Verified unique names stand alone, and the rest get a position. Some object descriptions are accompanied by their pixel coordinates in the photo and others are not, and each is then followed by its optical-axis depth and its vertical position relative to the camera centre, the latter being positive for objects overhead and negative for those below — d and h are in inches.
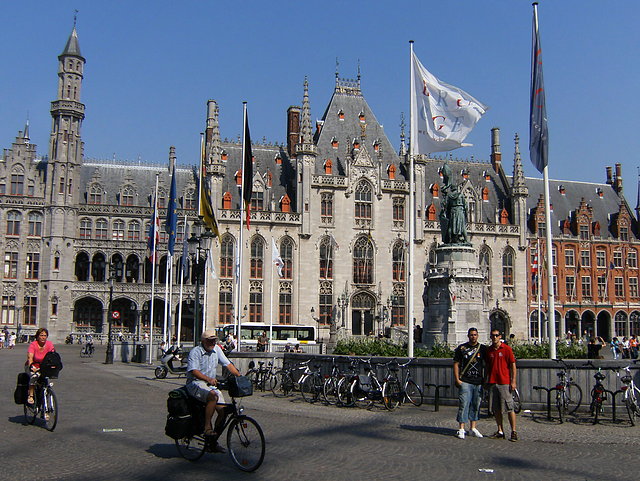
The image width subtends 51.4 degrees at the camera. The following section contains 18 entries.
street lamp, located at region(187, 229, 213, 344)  1084.5 +103.1
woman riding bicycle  536.1 -37.8
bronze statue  1049.5 +154.7
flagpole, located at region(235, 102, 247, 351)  1103.3 +304.6
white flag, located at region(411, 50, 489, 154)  828.6 +246.7
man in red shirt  497.0 -49.4
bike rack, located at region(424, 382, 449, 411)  652.1 -81.7
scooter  1066.7 -87.4
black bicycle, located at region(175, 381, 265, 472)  378.6 -72.9
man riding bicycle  394.9 -39.7
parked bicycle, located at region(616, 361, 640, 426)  572.4 -73.6
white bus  1950.1 -63.3
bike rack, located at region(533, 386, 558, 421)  593.3 -75.9
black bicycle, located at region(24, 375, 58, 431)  521.3 -76.2
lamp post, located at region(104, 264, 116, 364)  1438.2 -95.0
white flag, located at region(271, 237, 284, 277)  1467.8 +112.0
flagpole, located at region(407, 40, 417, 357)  784.6 +122.6
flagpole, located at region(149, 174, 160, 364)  1472.7 +170.0
